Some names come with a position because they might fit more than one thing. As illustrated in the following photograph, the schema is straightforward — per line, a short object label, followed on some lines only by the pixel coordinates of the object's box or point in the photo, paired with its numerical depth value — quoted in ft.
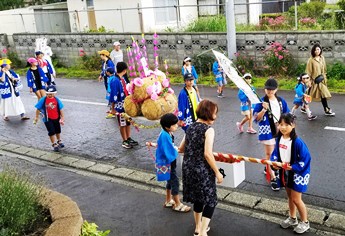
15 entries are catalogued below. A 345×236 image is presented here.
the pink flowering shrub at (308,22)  51.08
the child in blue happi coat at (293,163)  17.25
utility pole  46.88
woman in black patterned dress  17.01
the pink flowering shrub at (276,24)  52.24
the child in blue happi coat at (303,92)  32.50
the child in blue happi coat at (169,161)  19.61
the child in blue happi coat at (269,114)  21.83
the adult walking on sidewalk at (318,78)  33.65
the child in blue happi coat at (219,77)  42.06
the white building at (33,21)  83.20
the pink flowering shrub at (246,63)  49.57
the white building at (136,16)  72.38
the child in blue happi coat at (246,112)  31.55
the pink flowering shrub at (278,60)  47.19
